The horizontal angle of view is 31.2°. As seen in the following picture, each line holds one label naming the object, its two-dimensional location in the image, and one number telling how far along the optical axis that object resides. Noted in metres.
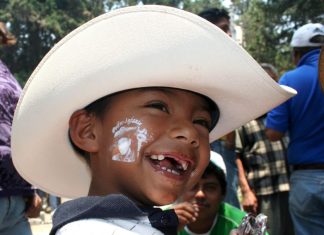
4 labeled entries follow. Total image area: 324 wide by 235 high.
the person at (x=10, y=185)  2.75
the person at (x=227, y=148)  4.40
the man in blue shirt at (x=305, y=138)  3.66
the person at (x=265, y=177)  4.51
